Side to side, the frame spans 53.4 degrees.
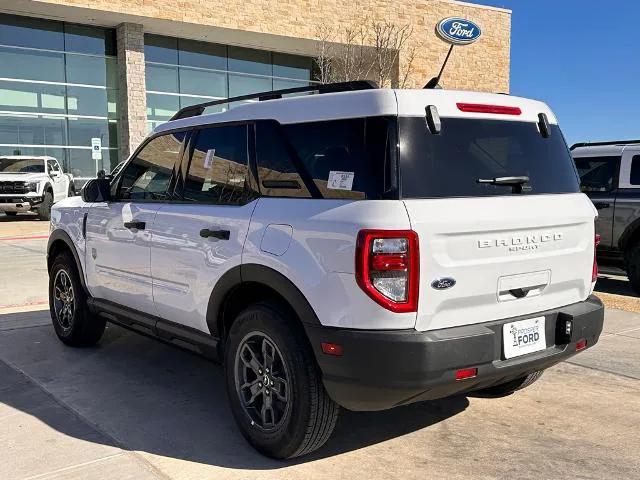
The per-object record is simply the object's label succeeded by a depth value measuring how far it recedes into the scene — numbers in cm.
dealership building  2255
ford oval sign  2928
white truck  1861
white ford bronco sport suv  287
